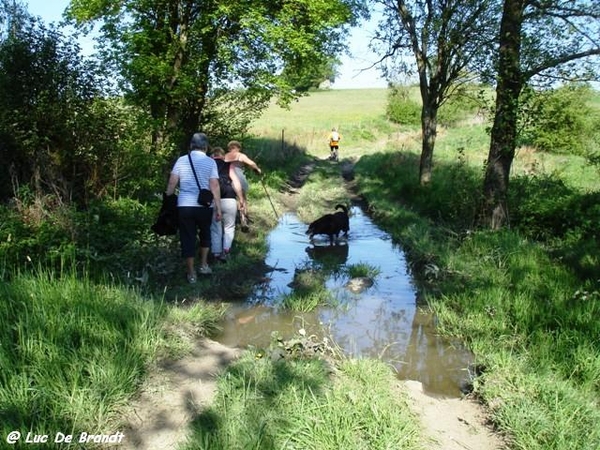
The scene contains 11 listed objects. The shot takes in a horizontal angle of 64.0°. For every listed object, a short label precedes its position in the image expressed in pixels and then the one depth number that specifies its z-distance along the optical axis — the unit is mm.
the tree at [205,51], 12781
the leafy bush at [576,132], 23233
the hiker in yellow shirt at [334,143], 28562
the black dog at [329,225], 10804
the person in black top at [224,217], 8172
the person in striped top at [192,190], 6898
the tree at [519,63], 8594
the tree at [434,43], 12453
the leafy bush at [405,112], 51781
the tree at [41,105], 8781
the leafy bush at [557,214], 9094
